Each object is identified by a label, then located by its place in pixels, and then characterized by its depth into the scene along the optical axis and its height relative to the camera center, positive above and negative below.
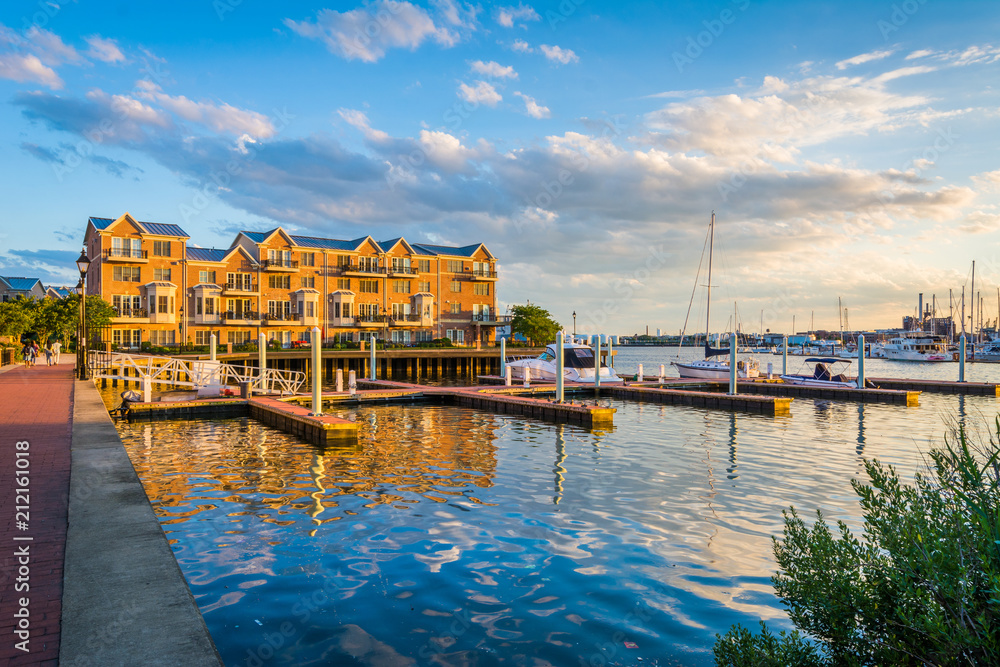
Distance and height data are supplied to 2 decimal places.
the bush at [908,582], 3.01 -1.30
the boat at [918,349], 99.38 -0.90
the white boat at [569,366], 36.09 -1.40
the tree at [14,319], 48.00 +1.96
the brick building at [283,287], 54.47 +5.67
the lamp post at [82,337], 29.12 +0.31
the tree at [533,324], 75.62 +2.38
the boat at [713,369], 39.00 -1.64
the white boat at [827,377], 32.69 -1.82
